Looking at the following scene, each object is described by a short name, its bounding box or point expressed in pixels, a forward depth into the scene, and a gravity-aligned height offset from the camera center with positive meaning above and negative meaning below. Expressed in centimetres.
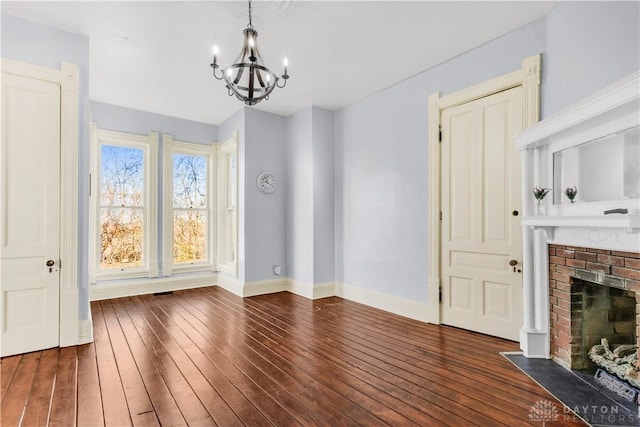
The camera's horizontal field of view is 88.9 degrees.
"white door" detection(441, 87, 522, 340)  324 -2
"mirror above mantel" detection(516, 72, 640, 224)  198 +43
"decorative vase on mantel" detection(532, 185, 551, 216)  274 +15
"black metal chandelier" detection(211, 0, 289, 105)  231 +104
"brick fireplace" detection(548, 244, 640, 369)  254 -78
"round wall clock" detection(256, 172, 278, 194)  550 +54
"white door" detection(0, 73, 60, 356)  292 +0
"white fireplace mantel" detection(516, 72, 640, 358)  195 +4
